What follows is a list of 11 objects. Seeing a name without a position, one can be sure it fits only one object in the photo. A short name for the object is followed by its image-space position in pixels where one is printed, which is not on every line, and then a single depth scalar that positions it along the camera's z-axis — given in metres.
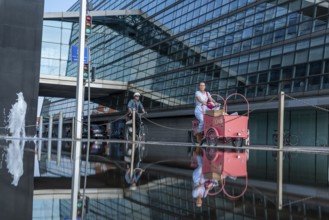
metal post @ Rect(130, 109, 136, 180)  7.59
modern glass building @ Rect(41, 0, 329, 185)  25.64
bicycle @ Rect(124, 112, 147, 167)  12.00
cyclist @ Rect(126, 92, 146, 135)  17.66
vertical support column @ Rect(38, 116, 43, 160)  26.82
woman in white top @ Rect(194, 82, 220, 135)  14.55
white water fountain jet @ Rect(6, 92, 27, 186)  22.51
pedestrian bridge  42.81
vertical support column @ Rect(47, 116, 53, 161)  23.81
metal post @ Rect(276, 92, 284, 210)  4.73
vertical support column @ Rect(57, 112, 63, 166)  10.57
